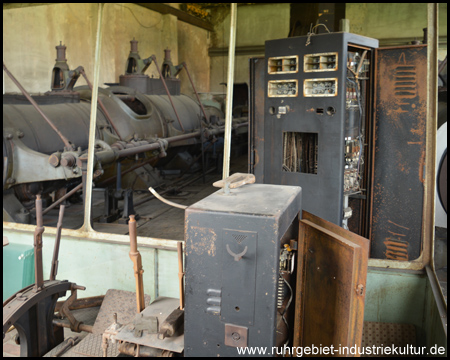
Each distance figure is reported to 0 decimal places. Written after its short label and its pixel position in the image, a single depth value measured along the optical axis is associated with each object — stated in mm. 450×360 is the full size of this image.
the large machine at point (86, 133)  3994
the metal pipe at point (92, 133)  3641
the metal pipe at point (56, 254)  2611
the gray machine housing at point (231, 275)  1589
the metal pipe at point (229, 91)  3301
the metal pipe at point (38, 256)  2285
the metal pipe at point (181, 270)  1907
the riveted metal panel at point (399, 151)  3240
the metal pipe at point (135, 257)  1885
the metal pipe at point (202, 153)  6870
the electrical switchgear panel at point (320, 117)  3174
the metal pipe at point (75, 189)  3975
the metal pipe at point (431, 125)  2879
